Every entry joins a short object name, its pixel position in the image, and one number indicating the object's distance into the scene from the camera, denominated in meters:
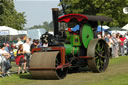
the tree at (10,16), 47.72
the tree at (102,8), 46.22
